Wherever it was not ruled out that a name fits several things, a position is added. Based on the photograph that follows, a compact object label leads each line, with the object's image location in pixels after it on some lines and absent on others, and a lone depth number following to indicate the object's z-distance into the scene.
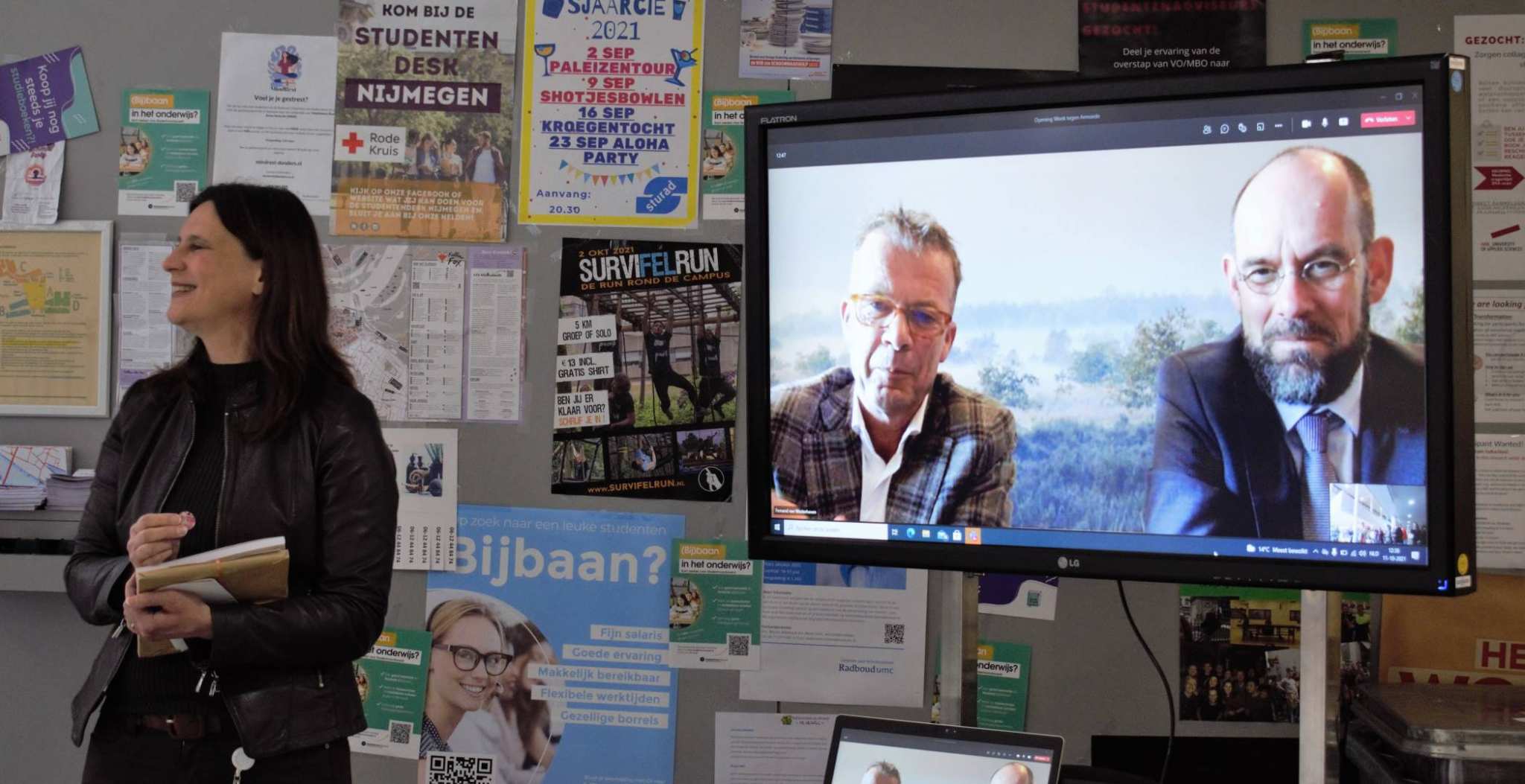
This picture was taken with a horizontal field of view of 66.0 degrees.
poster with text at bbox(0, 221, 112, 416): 2.62
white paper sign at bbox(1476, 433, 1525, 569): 2.32
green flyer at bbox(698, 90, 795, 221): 2.50
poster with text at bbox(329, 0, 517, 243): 2.56
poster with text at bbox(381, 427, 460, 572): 2.53
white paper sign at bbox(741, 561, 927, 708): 2.43
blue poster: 2.49
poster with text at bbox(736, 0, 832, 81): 2.49
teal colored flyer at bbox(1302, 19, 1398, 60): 2.39
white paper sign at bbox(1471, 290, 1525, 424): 2.33
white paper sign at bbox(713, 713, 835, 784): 2.46
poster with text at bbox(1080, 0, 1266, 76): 2.39
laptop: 1.70
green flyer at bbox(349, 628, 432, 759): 2.52
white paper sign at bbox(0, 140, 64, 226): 2.64
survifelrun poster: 2.49
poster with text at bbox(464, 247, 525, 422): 2.53
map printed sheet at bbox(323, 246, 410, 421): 2.56
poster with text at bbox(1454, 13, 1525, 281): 2.34
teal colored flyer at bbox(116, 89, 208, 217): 2.62
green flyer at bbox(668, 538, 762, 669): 2.47
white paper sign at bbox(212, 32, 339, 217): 2.59
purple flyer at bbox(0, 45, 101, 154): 2.64
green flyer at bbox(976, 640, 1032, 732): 2.40
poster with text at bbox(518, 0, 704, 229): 2.52
